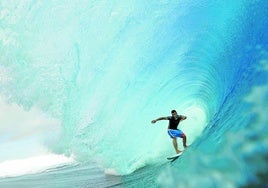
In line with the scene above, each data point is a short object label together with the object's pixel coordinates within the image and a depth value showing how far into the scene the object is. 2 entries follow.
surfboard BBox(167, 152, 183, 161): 11.36
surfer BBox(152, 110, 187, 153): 11.41
